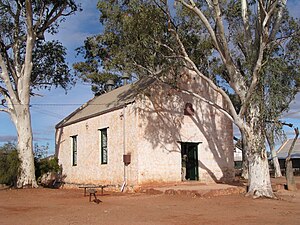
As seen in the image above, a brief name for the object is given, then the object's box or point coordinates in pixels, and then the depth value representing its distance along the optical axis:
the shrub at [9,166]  23.30
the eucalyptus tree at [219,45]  15.97
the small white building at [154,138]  19.50
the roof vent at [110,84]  29.02
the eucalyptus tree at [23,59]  23.67
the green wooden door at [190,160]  21.43
